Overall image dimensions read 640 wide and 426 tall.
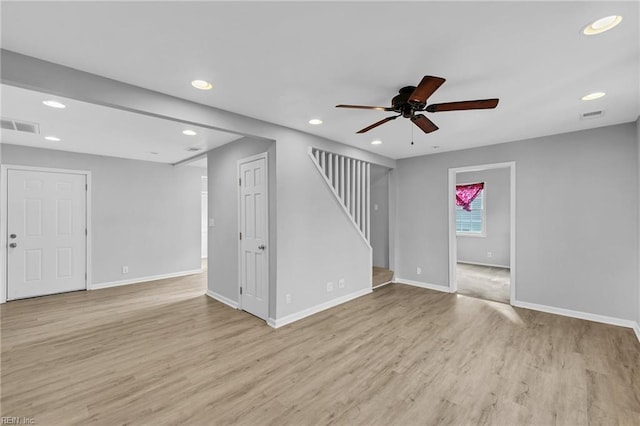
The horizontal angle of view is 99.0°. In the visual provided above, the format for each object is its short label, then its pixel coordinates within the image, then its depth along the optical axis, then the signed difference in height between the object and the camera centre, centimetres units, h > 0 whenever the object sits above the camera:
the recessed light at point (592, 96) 252 +111
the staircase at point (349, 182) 416 +55
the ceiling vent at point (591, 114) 300 +110
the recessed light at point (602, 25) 155 +110
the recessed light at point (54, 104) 271 +114
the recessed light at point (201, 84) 229 +113
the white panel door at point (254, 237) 356 -30
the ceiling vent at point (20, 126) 323 +113
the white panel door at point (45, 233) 438 -27
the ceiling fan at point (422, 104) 189 +88
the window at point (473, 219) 729 -15
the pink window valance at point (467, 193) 725 +55
